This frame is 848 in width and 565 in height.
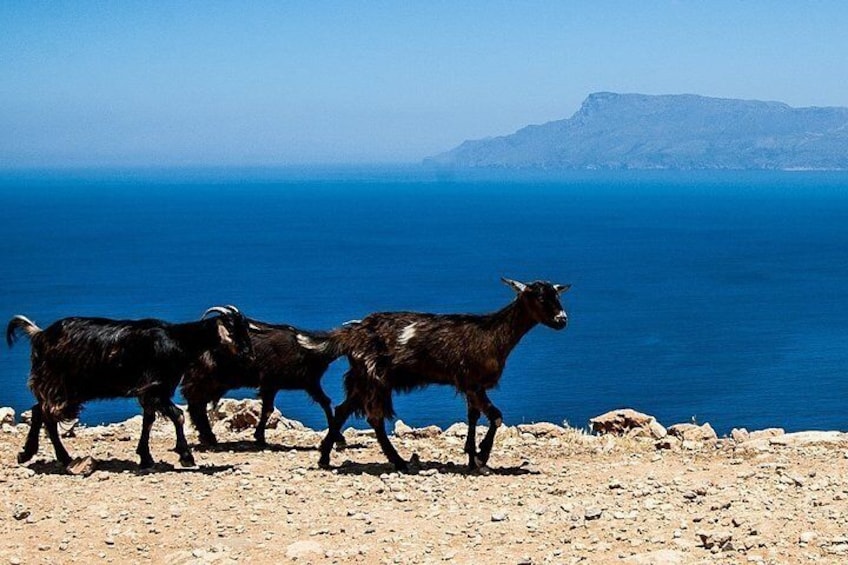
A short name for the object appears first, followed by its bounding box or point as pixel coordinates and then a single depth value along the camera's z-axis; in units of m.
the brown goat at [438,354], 14.14
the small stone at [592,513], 11.14
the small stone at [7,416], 18.79
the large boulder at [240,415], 18.20
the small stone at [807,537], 10.17
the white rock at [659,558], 9.98
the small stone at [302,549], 10.68
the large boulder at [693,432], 16.14
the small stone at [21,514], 11.79
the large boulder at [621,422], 18.33
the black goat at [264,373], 15.95
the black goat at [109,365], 13.98
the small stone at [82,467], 13.65
